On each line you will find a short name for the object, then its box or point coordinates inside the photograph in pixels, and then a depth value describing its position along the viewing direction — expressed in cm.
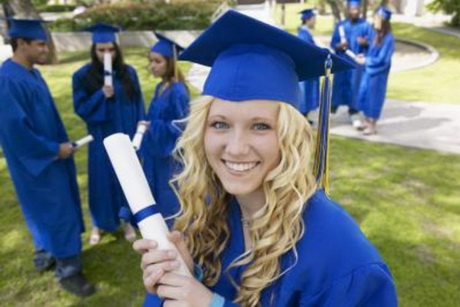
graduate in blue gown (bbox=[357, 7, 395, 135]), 616
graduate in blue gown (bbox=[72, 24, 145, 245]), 365
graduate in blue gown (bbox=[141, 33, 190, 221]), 355
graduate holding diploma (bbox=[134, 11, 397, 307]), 130
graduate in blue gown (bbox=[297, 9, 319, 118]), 691
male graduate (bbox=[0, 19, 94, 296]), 296
